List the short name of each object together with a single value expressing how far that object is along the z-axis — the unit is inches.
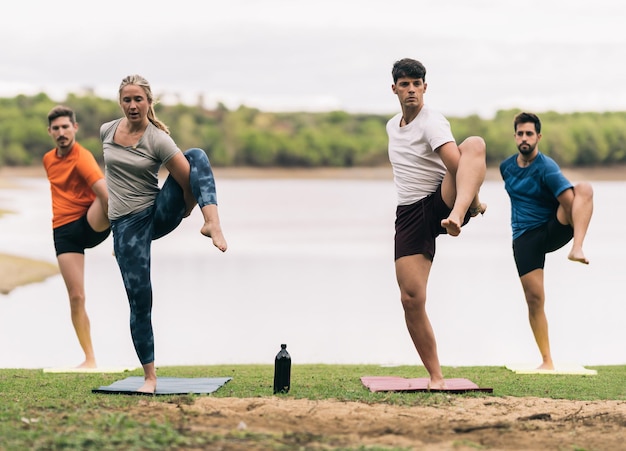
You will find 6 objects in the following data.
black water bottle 689.6
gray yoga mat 671.8
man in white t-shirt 677.3
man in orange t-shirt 856.9
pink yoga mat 693.3
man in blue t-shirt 840.3
